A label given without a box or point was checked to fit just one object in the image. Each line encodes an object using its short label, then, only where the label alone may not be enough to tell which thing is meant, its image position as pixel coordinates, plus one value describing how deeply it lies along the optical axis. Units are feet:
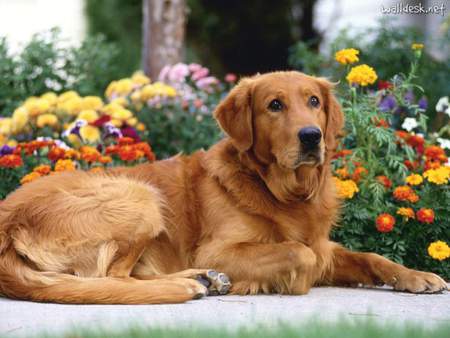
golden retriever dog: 13.69
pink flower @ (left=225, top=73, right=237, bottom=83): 24.88
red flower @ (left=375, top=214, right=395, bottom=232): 16.15
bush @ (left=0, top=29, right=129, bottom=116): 24.70
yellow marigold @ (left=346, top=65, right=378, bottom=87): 17.40
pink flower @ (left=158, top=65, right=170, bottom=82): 24.59
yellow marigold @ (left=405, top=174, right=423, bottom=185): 16.93
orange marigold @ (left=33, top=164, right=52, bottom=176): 18.21
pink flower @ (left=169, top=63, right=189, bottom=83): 24.16
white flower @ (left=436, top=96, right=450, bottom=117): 20.42
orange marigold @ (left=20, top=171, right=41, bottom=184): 17.87
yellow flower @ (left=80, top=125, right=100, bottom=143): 20.10
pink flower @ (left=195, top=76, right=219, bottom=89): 24.77
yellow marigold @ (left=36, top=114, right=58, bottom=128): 21.20
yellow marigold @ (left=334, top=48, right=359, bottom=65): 17.56
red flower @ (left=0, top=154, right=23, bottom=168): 18.16
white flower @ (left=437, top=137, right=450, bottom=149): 18.85
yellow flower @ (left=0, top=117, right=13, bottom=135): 21.35
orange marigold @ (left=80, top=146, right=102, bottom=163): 18.57
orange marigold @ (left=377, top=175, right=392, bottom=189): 17.40
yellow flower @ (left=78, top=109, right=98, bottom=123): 20.67
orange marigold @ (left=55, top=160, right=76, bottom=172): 18.33
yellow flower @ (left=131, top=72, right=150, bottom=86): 23.45
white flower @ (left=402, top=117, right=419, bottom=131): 18.67
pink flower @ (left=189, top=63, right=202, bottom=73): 24.94
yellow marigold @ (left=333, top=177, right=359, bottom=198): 16.79
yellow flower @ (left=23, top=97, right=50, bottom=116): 21.21
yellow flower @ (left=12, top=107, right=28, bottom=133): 21.17
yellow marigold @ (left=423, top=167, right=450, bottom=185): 16.65
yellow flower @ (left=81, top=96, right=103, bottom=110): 21.85
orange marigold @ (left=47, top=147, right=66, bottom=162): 18.58
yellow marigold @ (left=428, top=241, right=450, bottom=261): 15.90
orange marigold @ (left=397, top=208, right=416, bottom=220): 16.37
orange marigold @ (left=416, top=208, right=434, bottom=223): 16.07
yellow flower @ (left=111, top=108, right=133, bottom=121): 21.17
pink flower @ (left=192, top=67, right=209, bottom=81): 24.89
